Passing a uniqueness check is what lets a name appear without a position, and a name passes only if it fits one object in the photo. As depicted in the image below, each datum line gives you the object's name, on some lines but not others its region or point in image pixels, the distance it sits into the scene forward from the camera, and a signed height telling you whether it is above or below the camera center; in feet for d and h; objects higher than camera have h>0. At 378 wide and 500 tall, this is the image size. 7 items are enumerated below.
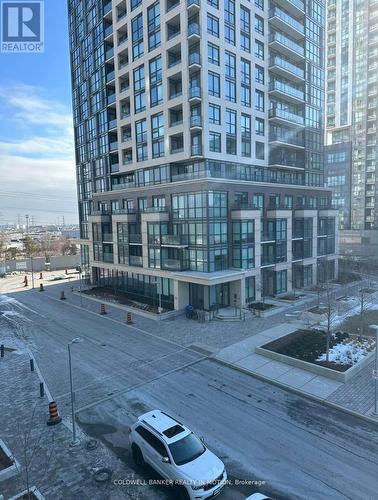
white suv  31.86 -24.15
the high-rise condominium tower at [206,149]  101.04 +26.34
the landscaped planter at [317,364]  56.49 -26.08
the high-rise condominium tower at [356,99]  241.35 +89.68
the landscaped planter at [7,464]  36.14 -26.64
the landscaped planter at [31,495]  32.64 -26.50
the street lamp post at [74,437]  41.63 -26.80
